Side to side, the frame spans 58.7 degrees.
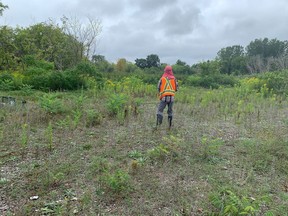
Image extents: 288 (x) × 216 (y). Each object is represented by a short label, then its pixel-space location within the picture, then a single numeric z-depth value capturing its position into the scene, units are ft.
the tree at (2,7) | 51.87
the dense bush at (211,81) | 62.90
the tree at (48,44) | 63.30
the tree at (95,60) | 72.58
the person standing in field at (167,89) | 20.56
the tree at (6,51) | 53.83
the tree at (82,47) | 66.39
